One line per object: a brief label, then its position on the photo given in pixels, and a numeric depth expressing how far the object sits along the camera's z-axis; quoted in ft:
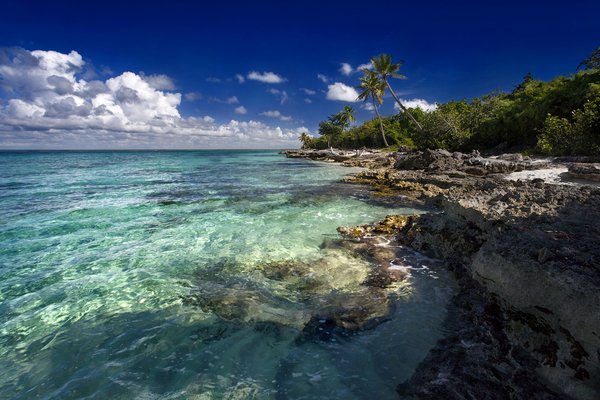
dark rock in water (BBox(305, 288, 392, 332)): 19.15
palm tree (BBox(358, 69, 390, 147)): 175.22
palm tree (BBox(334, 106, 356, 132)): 282.56
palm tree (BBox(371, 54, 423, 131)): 151.12
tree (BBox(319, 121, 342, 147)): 301.22
